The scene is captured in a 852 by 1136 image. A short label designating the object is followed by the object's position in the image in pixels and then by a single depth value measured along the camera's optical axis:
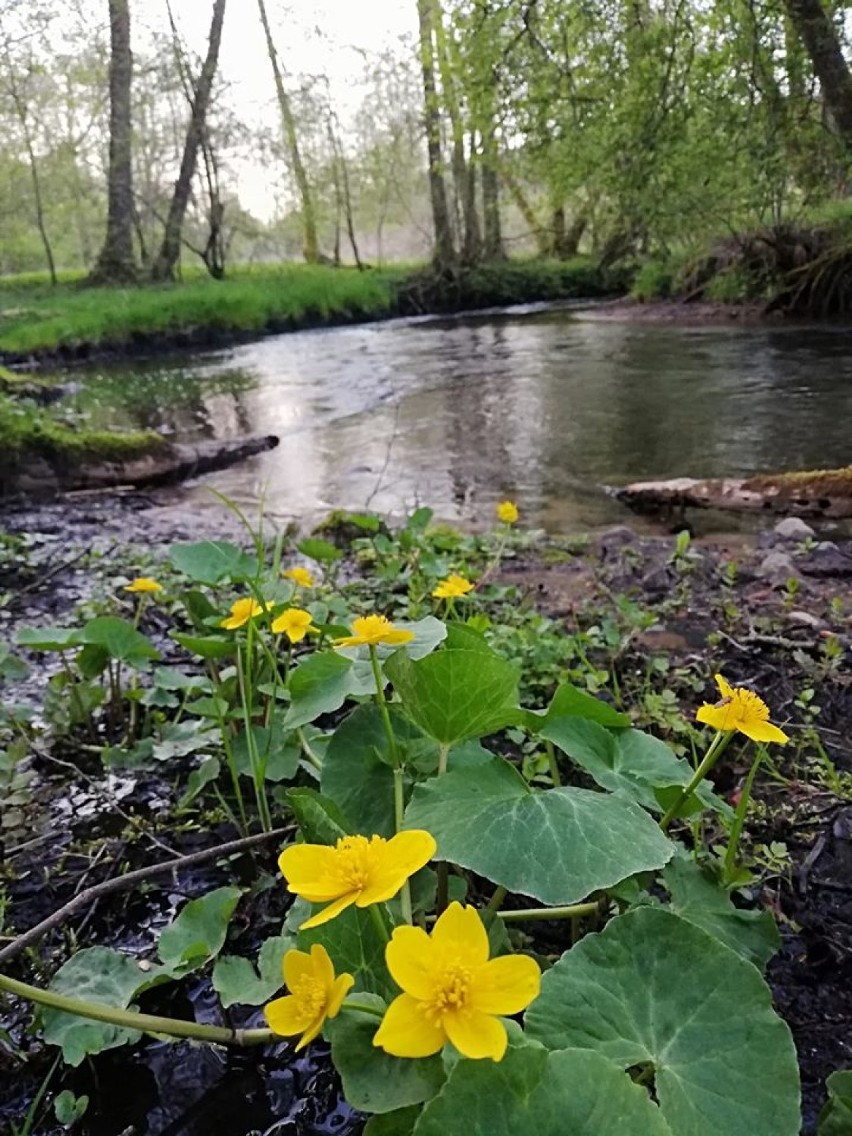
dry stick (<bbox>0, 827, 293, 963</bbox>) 0.32
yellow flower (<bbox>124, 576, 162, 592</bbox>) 0.58
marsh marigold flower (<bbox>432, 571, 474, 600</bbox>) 0.54
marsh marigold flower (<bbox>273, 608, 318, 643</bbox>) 0.45
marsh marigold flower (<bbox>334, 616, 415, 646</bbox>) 0.34
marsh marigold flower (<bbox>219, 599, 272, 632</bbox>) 0.46
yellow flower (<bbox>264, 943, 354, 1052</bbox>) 0.23
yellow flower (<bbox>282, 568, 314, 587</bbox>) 0.54
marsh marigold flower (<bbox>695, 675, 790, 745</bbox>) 0.30
